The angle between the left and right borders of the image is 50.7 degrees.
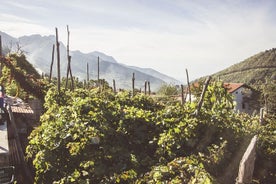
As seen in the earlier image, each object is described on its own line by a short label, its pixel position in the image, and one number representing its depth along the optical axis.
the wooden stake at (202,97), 9.27
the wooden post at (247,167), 5.16
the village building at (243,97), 50.41
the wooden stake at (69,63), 23.11
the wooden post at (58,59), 20.45
